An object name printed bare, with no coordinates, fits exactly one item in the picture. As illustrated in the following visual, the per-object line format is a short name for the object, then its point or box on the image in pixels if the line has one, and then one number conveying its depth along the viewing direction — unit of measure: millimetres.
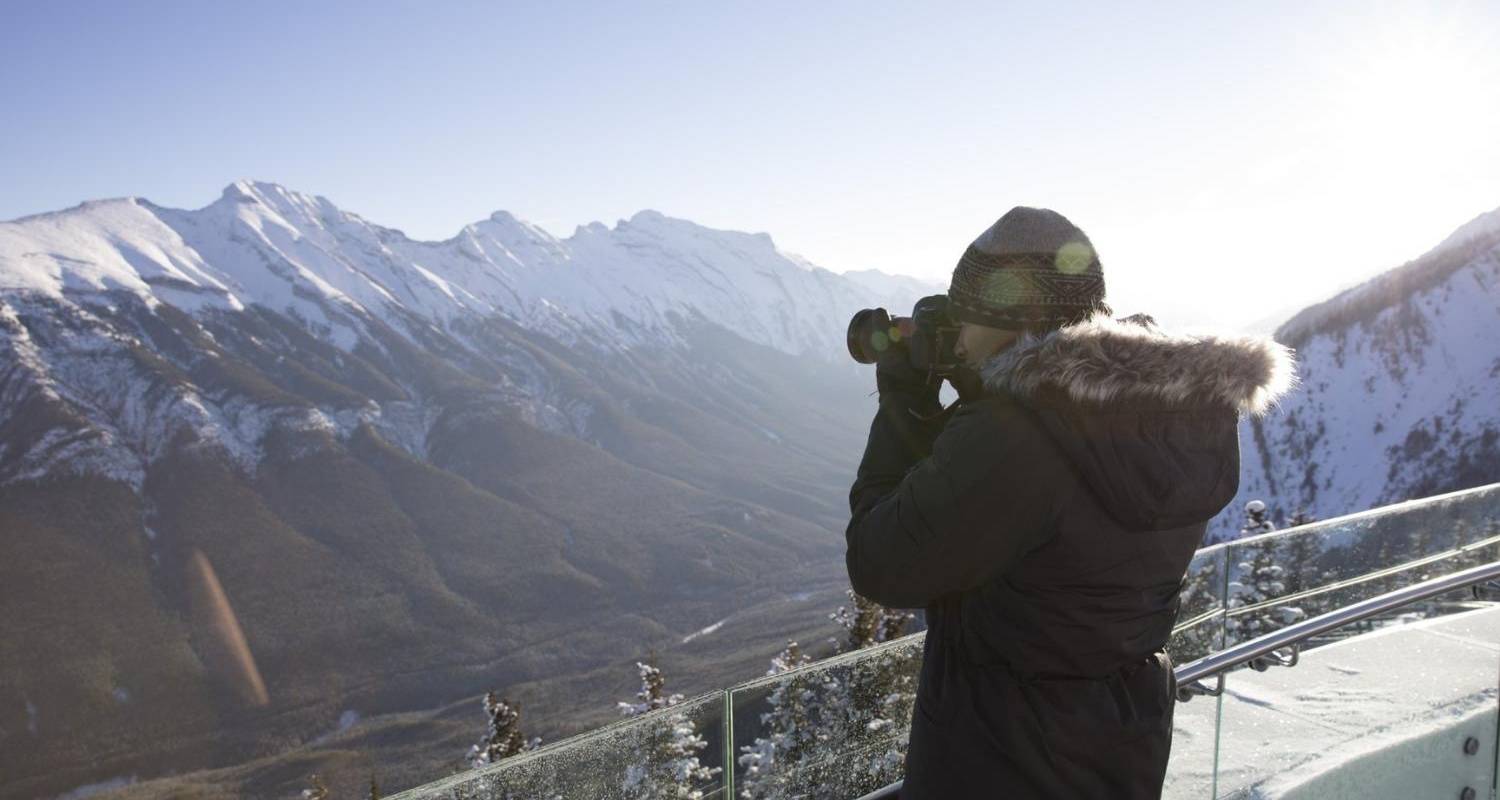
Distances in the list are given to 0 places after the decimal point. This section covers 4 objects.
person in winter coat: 1508
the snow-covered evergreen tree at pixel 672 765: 2783
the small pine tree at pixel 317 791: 20962
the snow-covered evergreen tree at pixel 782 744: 3061
